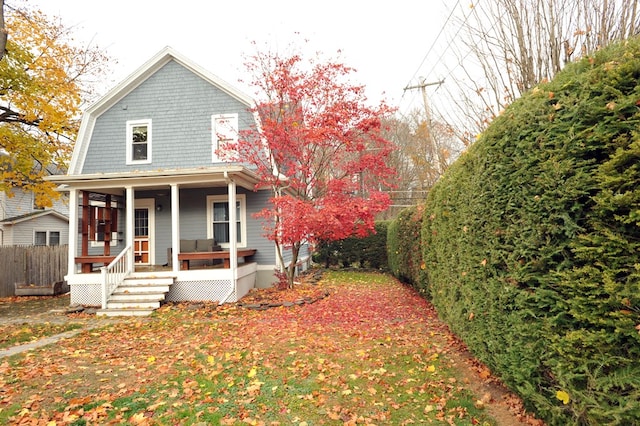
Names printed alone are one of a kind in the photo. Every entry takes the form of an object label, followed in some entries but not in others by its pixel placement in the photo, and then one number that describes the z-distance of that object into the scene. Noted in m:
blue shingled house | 12.34
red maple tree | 9.89
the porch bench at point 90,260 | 10.51
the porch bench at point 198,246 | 11.72
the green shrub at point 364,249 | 17.95
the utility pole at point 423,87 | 15.92
